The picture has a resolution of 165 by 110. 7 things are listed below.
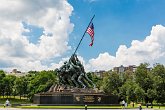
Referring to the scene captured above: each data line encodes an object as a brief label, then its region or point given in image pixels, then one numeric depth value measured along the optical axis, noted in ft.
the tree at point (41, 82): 295.60
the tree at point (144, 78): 264.25
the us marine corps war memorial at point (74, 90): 161.38
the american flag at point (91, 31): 170.84
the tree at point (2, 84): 364.73
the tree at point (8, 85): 369.50
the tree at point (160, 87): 254.27
